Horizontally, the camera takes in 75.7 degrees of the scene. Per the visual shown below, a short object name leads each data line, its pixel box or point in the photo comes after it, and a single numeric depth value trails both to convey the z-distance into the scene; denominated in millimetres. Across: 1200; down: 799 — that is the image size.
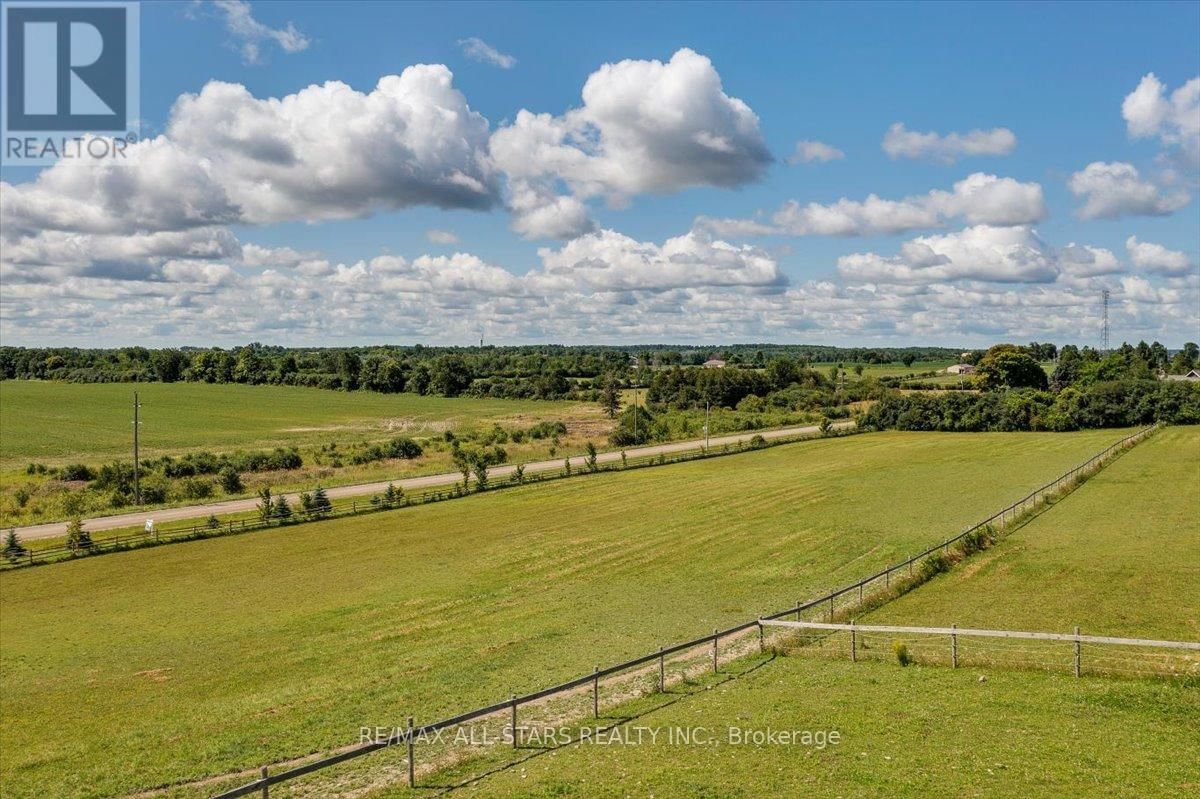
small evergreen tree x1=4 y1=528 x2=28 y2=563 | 40719
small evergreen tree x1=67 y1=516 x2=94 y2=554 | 42750
